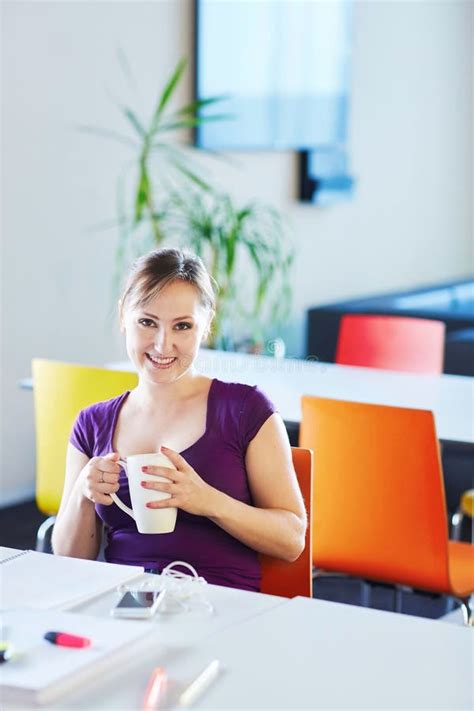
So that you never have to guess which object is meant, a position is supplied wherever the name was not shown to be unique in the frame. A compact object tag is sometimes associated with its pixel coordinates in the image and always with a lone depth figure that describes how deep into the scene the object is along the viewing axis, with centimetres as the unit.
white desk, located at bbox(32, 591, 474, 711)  198
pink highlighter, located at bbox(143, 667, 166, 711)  195
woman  274
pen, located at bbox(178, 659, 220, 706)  197
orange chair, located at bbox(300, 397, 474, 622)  340
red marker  208
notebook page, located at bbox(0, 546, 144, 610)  230
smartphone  225
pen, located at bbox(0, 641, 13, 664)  204
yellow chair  372
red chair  485
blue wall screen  656
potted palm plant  565
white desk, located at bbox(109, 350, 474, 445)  380
